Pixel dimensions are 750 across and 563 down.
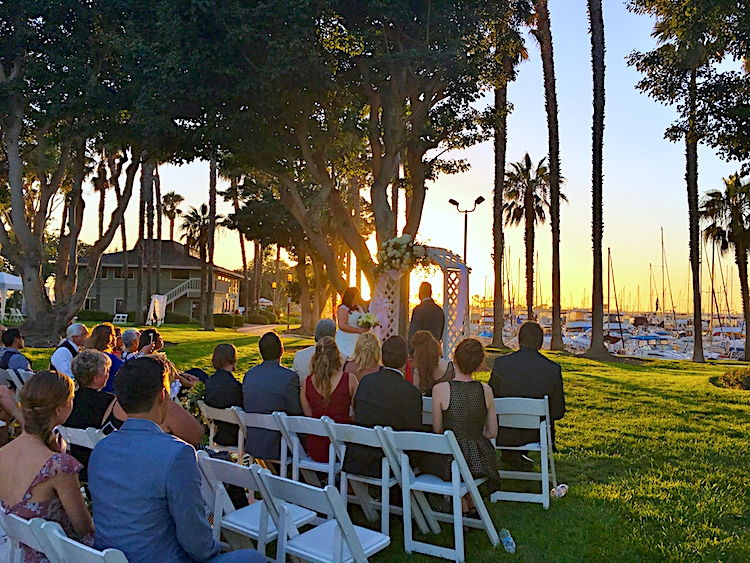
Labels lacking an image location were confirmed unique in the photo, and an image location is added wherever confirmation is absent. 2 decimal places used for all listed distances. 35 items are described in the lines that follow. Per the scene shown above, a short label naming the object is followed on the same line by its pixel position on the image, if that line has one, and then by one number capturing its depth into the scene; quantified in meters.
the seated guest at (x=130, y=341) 7.95
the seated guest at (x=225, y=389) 5.87
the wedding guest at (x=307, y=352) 6.76
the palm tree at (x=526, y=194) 38.84
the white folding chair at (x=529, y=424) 5.44
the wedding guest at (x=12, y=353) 7.77
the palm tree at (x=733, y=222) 31.66
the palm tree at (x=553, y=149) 24.94
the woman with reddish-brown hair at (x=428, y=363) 5.89
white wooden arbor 14.84
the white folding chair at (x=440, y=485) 4.20
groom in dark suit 10.82
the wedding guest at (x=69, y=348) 7.47
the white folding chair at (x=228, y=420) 5.51
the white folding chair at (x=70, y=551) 2.37
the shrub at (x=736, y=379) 14.76
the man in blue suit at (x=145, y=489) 2.84
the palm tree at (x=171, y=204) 60.06
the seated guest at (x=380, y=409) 4.88
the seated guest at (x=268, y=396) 5.55
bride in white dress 10.19
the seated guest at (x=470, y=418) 4.97
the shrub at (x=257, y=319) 55.00
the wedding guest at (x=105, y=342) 6.99
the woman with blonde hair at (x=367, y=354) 5.64
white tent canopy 30.91
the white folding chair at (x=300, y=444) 4.80
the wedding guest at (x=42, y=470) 3.12
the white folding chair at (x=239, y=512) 3.59
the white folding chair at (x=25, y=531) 2.63
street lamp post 25.94
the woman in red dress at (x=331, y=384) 5.45
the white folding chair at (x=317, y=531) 3.12
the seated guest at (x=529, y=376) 6.09
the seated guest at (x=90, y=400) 5.09
